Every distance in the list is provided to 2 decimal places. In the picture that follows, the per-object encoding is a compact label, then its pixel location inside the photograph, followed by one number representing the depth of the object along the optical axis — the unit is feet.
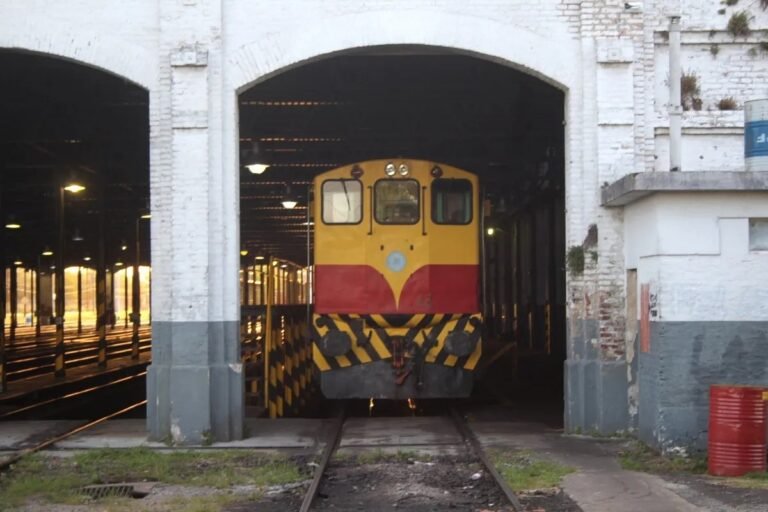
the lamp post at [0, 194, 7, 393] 75.97
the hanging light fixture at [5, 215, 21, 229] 110.13
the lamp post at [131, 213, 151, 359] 116.44
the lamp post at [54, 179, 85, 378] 85.98
